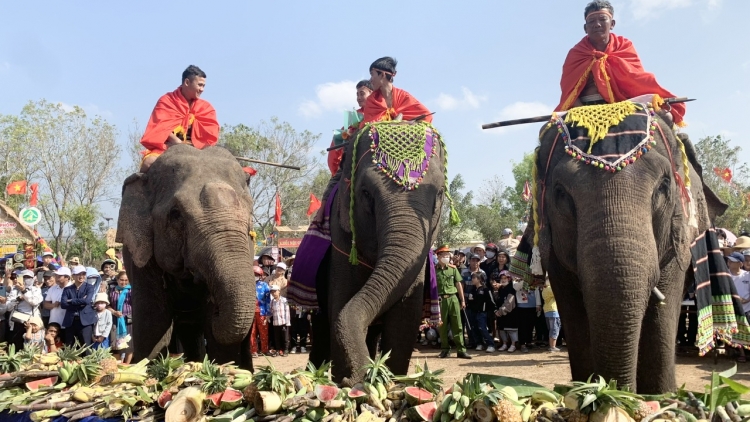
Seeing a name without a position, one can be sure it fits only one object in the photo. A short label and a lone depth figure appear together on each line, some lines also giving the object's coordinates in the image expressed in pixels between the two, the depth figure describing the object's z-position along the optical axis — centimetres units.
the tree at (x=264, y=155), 4541
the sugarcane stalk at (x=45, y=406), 389
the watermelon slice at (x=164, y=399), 362
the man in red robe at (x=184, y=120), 689
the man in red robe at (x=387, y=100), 666
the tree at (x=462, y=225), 4681
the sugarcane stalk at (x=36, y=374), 438
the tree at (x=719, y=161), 4581
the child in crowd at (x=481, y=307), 1370
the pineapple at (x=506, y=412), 274
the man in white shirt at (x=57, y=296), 1220
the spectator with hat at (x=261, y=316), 1427
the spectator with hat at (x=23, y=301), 1238
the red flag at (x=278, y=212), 4022
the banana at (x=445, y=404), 299
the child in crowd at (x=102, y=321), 1144
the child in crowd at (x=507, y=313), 1318
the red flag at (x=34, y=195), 3419
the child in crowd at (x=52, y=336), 1215
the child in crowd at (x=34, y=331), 1188
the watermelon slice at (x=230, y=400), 346
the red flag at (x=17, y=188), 3045
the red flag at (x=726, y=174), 3527
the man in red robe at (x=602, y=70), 542
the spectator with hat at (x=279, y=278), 1491
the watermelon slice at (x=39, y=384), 427
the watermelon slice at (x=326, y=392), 326
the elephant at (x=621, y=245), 382
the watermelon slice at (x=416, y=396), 320
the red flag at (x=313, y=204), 3166
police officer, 1260
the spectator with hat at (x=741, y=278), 1023
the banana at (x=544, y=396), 304
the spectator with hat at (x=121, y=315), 1183
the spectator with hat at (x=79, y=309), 1167
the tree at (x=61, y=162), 4078
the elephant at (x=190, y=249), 530
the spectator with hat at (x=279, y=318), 1438
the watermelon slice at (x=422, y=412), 304
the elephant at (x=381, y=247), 505
